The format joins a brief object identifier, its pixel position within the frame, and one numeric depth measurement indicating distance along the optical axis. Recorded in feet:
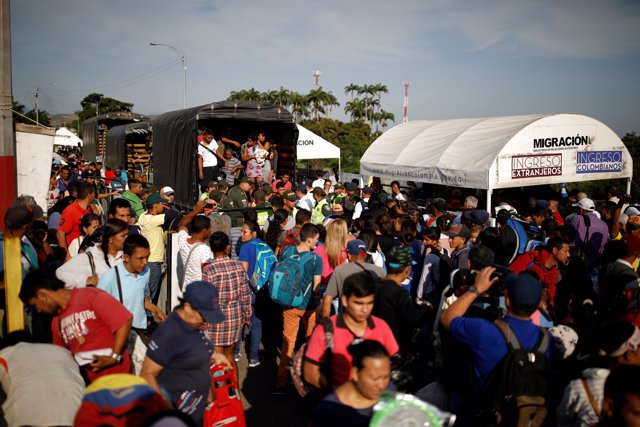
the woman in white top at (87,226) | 22.08
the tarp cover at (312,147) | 71.56
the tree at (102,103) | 323.51
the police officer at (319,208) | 32.71
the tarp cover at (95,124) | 98.72
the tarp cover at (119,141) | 73.20
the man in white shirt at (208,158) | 42.29
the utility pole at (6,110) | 18.79
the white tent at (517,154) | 39.34
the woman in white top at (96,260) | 15.74
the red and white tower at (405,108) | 177.39
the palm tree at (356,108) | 230.27
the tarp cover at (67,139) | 134.26
